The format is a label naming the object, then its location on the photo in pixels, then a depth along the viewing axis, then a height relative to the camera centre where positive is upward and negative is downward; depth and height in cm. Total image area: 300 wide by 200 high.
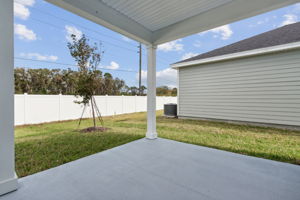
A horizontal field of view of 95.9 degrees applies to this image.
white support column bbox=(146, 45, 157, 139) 322 +27
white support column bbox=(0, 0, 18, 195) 140 -1
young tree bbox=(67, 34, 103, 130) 452 +117
